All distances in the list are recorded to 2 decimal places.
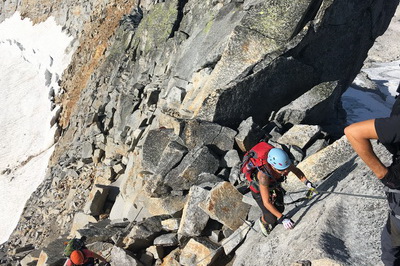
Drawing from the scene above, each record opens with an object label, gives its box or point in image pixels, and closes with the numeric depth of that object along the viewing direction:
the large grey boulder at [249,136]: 13.07
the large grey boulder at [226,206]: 10.41
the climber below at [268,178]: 8.26
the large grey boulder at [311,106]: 14.40
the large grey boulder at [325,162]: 10.78
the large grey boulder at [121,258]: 11.02
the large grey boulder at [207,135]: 13.51
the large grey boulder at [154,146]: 14.53
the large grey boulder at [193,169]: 12.88
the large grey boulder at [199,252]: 9.87
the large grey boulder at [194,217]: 10.73
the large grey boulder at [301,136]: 12.69
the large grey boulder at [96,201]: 17.81
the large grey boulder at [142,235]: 11.50
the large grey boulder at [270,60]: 14.44
